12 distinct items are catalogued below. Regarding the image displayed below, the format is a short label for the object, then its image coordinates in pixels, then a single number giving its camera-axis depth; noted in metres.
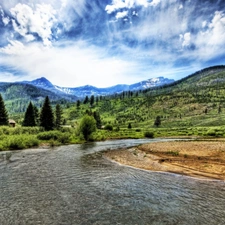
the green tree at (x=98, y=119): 133.15
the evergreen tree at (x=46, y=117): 81.56
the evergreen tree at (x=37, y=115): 97.31
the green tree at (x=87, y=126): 74.05
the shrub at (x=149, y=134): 98.98
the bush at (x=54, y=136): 67.50
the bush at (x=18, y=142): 52.61
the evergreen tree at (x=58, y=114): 104.53
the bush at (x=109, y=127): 125.90
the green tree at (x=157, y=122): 170.12
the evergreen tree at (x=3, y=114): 77.64
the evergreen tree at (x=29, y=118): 83.38
